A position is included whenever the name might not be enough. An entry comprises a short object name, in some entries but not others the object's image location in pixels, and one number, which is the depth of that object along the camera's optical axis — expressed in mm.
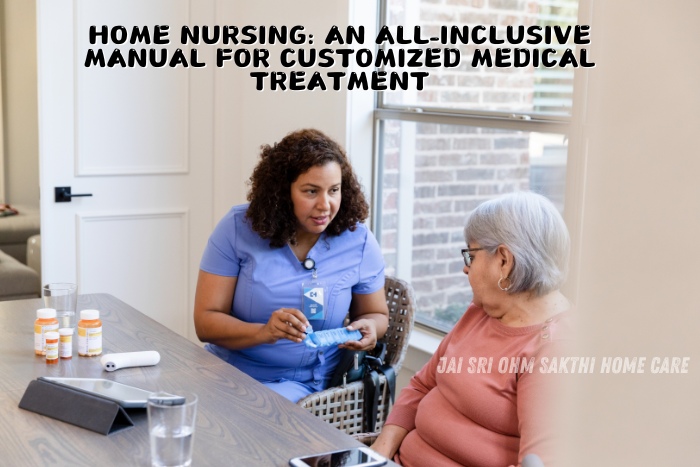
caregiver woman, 2348
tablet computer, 1583
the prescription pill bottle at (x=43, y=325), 1914
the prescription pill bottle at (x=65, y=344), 1938
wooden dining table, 1419
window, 2844
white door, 3625
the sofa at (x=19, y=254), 3953
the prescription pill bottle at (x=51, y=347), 1895
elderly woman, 1686
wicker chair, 2168
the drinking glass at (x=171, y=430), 1258
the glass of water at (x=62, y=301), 2055
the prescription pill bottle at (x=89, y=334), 1949
